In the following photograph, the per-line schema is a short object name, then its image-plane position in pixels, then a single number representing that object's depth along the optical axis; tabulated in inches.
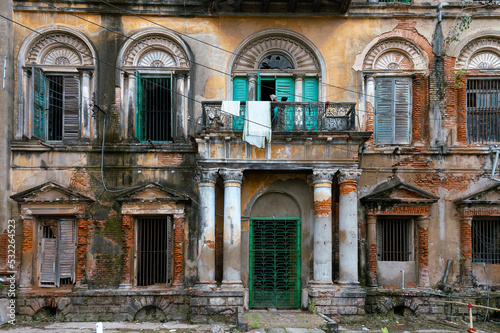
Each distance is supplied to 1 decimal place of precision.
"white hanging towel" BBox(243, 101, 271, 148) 508.4
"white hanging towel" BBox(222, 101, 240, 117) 518.6
